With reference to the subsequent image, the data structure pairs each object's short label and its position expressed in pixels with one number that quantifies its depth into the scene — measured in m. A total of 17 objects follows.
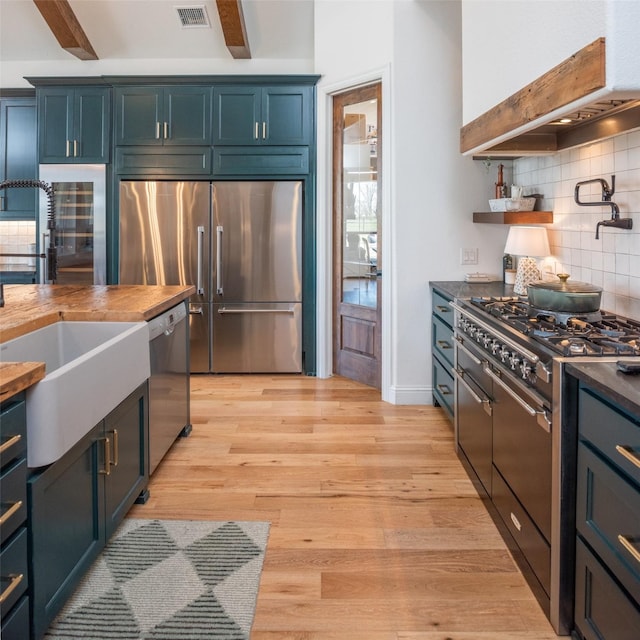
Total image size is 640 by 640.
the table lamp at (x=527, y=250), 3.40
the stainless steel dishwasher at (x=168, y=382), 2.91
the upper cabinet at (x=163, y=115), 5.16
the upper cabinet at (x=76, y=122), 5.18
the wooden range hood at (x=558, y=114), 1.78
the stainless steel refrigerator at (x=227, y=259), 5.16
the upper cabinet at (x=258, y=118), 5.15
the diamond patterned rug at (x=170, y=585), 1.85
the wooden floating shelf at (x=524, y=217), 3.48
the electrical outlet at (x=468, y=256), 4.35
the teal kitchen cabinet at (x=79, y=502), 1.67
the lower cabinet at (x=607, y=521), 1.37
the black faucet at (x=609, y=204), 2.57
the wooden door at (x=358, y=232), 4.65
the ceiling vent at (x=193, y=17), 5.10
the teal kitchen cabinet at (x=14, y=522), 1.50
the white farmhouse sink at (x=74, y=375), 1.68
